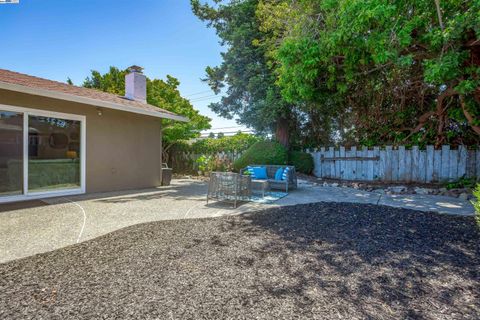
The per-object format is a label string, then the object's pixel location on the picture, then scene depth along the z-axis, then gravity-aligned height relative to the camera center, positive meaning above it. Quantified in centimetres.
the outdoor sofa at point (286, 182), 741 -68
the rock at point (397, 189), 780 -91
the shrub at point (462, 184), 735 -69
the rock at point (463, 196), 644 -91
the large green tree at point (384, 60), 476 +232
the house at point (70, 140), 610 +47
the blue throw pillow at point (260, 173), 815 -46
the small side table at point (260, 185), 687 -72
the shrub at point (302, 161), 1088 -10
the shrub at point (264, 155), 1002 +14
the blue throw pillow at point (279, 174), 775 -47
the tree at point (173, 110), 1245 +254
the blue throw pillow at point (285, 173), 739 -43
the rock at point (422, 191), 744 -90
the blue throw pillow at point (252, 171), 806 -42
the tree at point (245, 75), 1035 +361
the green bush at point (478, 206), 341 -61
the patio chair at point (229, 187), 577 -66
